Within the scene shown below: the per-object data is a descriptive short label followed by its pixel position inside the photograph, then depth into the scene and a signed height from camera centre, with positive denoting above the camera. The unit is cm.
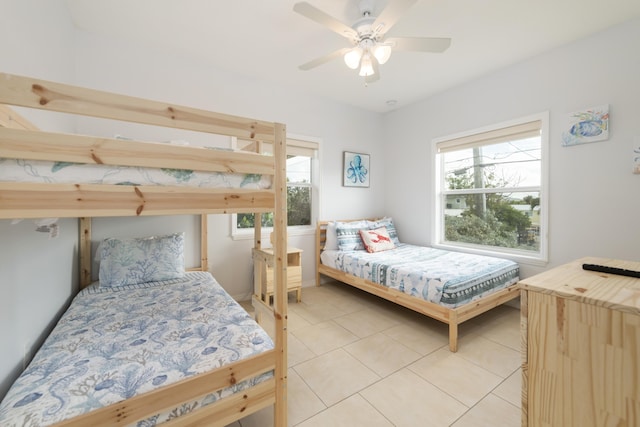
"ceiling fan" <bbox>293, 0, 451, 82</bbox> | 159 +119
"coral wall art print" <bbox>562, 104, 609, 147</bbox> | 226 +75
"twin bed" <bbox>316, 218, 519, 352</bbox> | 213 -62
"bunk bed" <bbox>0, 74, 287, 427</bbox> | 84 +7
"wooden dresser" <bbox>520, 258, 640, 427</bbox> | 69 -41
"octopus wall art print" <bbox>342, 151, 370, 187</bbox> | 383 +60
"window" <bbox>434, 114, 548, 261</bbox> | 275 +23
